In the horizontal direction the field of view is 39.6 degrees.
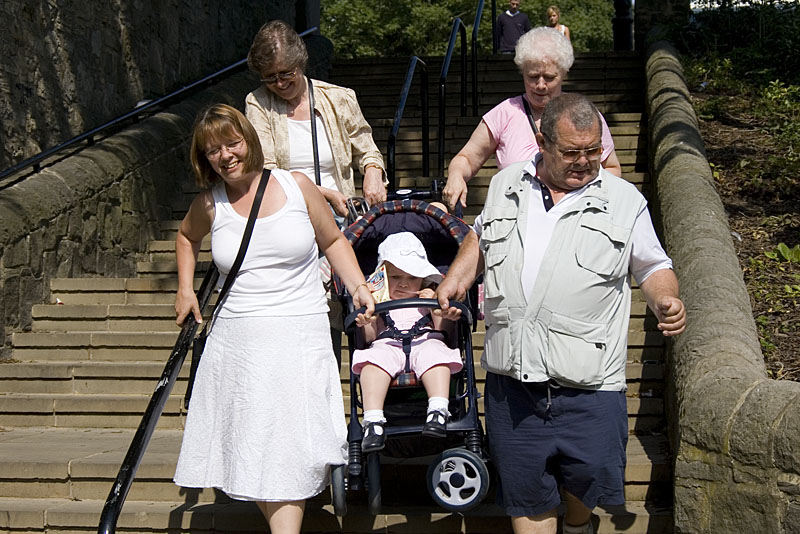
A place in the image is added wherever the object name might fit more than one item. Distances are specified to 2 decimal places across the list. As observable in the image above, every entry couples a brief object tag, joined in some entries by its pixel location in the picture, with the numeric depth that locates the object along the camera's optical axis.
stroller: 4.19
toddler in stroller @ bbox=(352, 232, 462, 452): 4.27
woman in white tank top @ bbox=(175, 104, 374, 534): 4.09
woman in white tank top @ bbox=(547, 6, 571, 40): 17.27
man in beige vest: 3.80
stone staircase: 4.91
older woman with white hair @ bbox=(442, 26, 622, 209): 4.82
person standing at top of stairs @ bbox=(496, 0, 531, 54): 17.66
